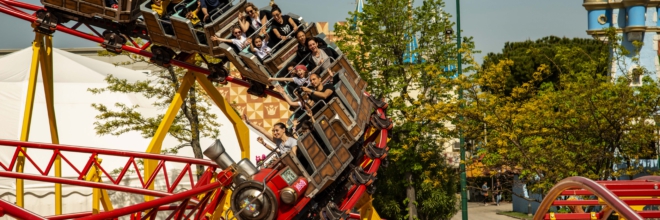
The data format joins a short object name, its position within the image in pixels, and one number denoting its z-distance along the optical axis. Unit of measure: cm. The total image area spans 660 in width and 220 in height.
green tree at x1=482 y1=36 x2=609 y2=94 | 4969
